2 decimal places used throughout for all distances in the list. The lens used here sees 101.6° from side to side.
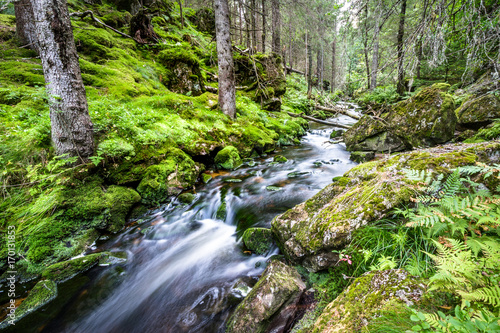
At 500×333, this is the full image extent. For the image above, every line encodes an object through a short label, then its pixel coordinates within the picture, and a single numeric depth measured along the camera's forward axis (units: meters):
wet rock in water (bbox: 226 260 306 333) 2.21
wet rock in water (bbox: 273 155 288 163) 7.84
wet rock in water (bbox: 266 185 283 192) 5.74
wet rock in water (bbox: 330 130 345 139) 10.70
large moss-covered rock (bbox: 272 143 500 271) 2.43
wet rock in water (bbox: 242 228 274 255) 3.63
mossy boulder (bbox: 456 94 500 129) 5.84
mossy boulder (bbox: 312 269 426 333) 1.48
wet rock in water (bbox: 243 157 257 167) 7.51
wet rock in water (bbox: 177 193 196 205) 5.28
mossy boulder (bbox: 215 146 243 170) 6.98
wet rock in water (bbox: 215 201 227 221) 5.01
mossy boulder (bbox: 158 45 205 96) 9.20
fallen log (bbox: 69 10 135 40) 8.86
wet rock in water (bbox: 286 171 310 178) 6.59
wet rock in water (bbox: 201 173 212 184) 6.26
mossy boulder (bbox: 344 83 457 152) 6.27
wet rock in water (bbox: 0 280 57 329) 2.76
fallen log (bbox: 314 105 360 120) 11.18
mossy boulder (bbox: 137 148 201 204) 4.97
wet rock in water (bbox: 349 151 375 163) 6.98
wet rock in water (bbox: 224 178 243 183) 6.31
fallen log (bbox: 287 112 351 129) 13.33
